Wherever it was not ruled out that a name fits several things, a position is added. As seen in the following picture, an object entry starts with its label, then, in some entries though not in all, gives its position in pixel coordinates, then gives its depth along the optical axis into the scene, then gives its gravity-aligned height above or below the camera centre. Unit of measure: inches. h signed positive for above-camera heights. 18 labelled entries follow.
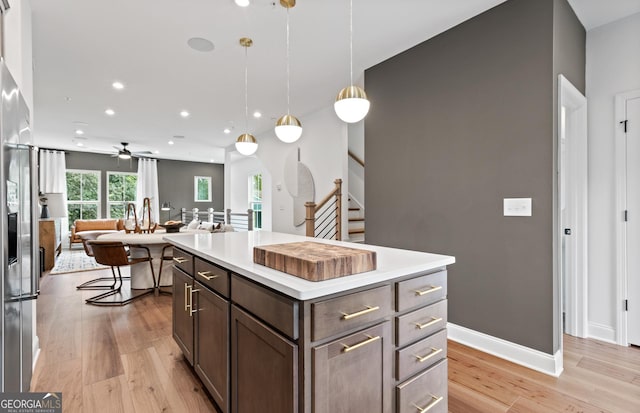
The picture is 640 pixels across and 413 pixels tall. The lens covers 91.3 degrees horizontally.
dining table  164.5 -33.6
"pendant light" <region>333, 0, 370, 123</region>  74.0 +24.2
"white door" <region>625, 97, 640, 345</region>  99.4 -4.4
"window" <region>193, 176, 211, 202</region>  432.5 +25.3
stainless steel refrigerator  47.4 -5.3
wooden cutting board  46.3 -8.8
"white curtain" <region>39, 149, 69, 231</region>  327.3 +36.8
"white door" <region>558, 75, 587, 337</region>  107.8 -1.2
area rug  221.0 -43.8
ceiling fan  290.8 +51.4
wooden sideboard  215.9 -23.1
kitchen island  43.2 -21.2
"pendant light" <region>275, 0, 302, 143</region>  93.4 +23.7
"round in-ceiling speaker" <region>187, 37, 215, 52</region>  116.7 +62.2
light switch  90.4 -0.7
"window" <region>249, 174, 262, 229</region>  397.2 +11.7
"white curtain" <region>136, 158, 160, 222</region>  383.9 +28.2
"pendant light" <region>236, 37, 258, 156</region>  113.2 +23.3
